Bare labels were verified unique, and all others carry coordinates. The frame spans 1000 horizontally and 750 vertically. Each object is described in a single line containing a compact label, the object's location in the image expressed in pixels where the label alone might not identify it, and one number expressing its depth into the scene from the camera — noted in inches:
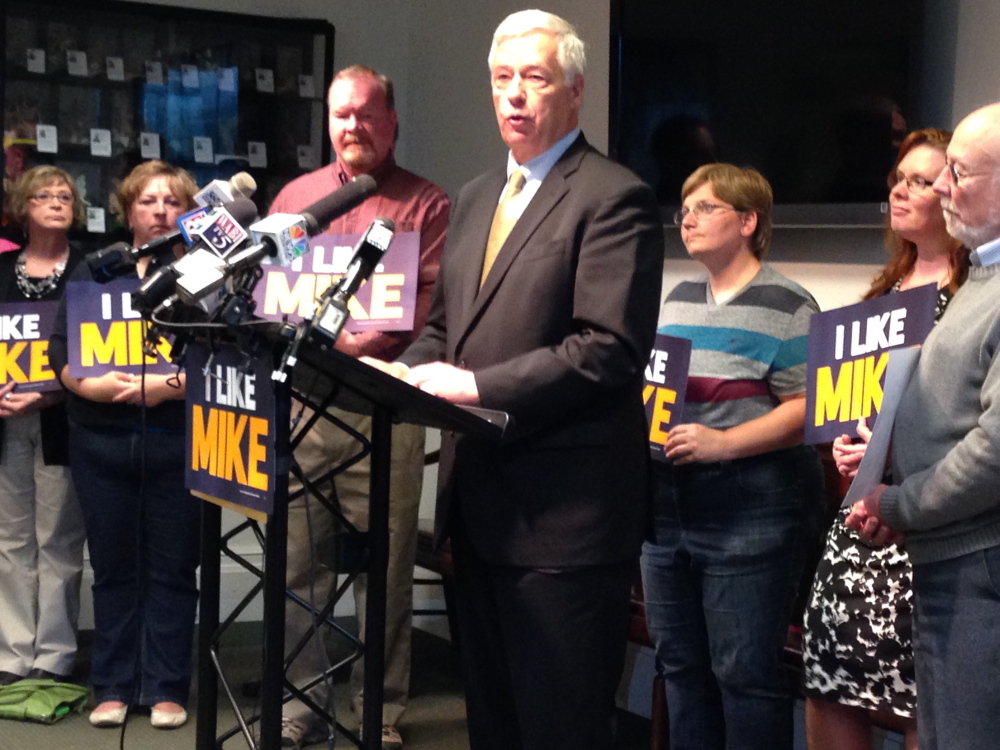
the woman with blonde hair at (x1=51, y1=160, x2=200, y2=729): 159.6
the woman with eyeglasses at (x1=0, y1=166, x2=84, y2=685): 173.5
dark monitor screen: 137.6
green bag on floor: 163.2
